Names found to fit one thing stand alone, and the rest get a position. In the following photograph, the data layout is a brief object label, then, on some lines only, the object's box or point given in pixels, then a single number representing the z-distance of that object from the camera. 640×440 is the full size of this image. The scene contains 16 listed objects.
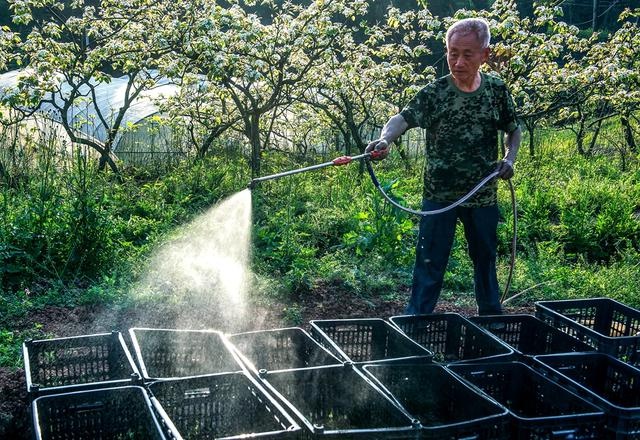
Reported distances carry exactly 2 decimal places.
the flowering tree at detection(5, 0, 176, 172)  7.61
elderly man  3.99
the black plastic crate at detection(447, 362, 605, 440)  2.57
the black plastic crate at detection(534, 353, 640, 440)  3.05
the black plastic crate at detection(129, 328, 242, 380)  3.43
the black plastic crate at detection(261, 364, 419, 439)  2.87
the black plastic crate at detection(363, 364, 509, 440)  2.93
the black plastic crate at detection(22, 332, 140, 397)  3.19
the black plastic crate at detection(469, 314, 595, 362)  3.63
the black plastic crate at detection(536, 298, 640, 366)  3.42
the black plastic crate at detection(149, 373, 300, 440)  2.78
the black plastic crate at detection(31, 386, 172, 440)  2.62
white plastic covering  13.31
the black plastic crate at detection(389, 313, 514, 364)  3.57
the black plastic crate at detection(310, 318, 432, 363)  3.44
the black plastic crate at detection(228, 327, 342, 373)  3.46
